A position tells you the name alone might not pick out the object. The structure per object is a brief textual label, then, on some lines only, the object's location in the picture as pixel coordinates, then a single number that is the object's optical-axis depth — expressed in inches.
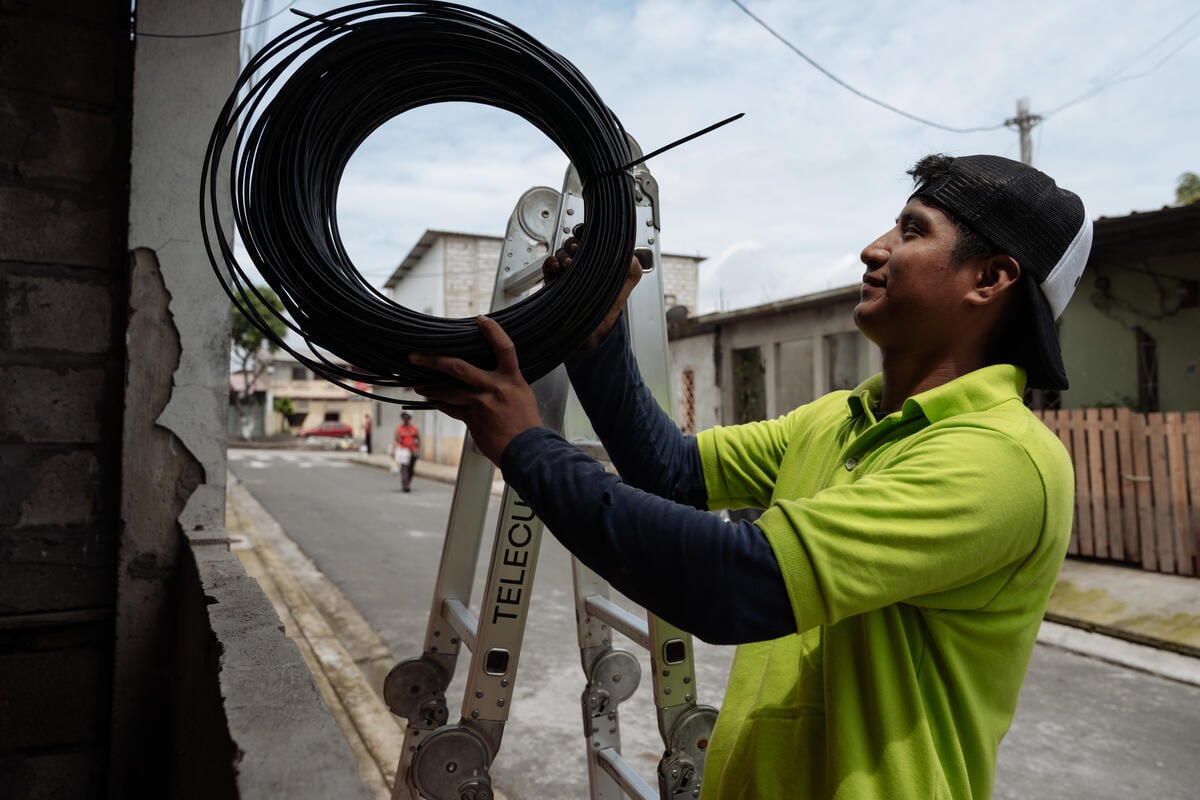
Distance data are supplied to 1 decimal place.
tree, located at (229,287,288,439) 1498.5
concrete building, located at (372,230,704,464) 991.4
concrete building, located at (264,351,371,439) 1927.0
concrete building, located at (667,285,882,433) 466.9
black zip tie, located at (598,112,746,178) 55.7
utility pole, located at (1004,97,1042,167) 521.3
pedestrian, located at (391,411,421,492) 628.4
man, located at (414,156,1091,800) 44.3
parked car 1701.9
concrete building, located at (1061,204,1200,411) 332.5
